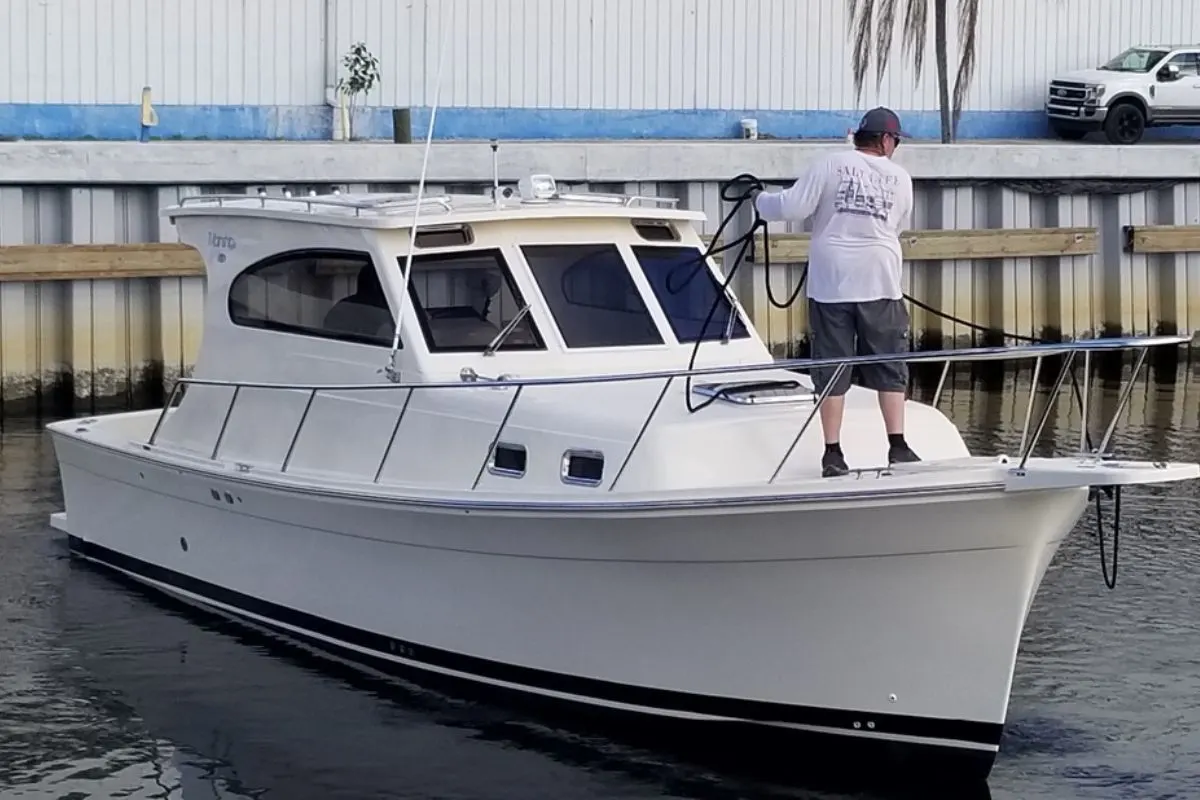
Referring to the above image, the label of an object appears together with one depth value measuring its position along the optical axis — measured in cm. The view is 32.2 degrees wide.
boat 835
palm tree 2486
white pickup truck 2862
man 880
